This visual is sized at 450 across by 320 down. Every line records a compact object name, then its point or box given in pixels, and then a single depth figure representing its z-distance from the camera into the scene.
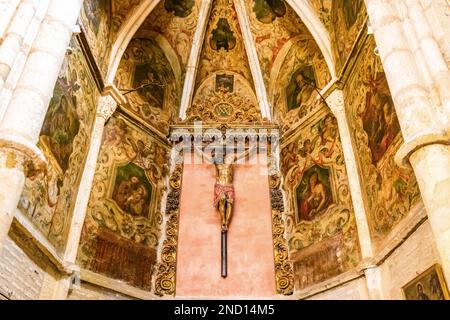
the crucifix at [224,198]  8.77
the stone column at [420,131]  4.01
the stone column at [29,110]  4.29
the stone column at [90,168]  7.22
